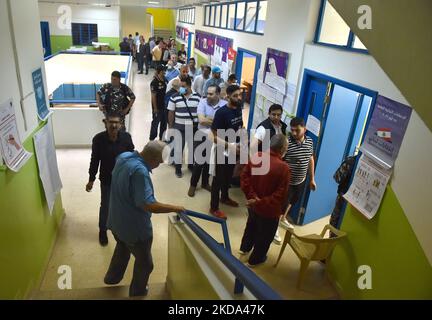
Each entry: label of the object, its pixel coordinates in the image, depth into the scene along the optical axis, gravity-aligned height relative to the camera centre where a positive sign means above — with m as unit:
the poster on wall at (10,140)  2.38 -0.89
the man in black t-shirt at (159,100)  6.43 -1.34
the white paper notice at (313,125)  3.98 -0.99
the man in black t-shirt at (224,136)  4.02 -1.20
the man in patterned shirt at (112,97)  5.47 -1.15
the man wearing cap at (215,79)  6.52 -0.87
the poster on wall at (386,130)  2.52 -0.64
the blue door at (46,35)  17.13 -0.76
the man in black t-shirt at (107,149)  3.31 -1.22
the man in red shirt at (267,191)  3.01 -1.39
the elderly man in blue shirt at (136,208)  2.34 -1.30
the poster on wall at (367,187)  2.71 -1.17
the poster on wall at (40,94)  3.17 -0.71
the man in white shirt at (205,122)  4.70 -1.21
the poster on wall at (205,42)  9.32 -0.26
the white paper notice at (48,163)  3.21 -1.44
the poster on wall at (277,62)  4.59 -0.33
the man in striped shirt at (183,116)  5.11 -1.27
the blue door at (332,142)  3.81 -1.16
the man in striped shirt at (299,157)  3.69 -1.28
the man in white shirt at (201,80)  7.17 -1.02
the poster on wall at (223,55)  7.62 -0.49
